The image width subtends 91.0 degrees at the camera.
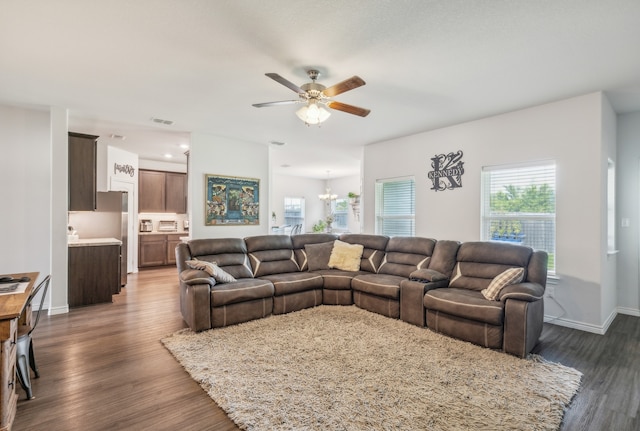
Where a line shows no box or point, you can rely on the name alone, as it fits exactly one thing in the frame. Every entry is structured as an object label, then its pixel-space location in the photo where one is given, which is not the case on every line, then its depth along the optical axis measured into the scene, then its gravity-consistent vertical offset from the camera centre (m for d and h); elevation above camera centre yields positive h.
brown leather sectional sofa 3.02 -0.85
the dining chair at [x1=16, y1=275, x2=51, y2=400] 2.15 -1.00
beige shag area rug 1.97 -1.28
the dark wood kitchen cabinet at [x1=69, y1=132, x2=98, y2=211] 4.44 +0.58
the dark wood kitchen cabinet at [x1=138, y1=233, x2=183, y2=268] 7.39 -0.87
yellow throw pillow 4.82 -0.67
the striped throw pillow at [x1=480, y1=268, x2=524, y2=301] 3.15 -0.68
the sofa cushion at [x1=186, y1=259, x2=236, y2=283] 3.66 -0.66
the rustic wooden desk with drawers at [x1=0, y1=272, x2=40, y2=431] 1.72 -0.82
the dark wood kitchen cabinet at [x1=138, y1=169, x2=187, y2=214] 7.63 +0.53
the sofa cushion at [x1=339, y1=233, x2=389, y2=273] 4.75 -0.56
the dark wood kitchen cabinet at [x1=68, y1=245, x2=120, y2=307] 4.45 -0.89
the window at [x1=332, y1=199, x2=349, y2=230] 10.72 -0.01
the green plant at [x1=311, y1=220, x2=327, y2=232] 10.23 -0.42
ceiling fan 2.87 +1.10
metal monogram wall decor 4.79 +0.68
